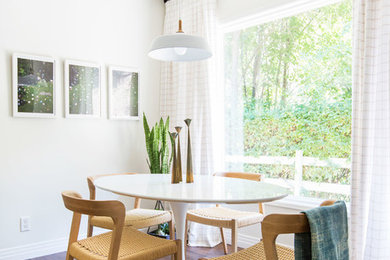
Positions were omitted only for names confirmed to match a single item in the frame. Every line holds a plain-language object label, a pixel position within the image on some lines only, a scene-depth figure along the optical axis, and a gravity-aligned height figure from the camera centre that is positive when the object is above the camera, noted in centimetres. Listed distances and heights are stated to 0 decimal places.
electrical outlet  306 -90
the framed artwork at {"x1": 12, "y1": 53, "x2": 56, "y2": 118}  302 +30
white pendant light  208 +46
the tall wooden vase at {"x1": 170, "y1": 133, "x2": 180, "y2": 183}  223 -32
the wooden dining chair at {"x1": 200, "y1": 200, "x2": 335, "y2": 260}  134 -40
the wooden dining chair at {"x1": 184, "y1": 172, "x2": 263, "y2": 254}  250 -71
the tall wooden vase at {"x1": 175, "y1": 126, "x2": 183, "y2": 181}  224 -27
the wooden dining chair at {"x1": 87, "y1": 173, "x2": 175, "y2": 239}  247 -70
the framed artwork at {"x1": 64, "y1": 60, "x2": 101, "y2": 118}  332 +30
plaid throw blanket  134 -45
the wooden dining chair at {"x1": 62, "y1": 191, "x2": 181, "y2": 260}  162 -65
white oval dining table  170 -38
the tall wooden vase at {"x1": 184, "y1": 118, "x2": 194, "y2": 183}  225 -31
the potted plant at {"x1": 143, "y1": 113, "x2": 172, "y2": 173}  356 -27
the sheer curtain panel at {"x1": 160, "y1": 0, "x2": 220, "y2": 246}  349 +28
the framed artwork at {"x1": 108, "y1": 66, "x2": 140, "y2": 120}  363 +29
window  284 +19
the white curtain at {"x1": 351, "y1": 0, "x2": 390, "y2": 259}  227 -8
